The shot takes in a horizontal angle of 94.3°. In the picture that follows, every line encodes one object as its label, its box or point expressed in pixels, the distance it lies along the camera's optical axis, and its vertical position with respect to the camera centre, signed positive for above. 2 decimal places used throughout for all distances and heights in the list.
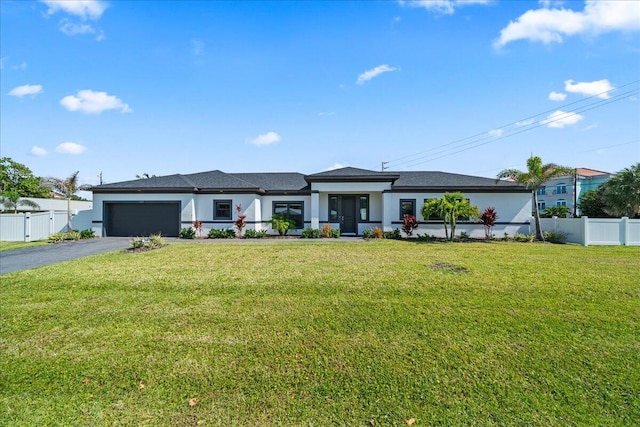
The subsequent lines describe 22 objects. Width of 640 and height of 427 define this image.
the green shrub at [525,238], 16.95 -1.56
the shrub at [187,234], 17.97 -1.14
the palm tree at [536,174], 16.78 +2.12
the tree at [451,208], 16.20 +0.20
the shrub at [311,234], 17.98 -1.23
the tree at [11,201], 26.74 +1.50
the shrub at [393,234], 17.95 -1.31
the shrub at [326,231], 18.09 -1.08
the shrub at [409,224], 17.83 -0.71
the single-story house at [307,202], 18.53 +0.75
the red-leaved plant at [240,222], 18.56 -0.47
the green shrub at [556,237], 16.56 -1.49
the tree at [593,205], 24.27 +0.44
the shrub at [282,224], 18.91 -0.64
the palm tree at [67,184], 19.18 +2.11
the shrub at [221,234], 18.53 -1.20
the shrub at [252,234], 18.38 -1.23
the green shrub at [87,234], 17.58 -1.04
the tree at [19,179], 40.91 +5.59
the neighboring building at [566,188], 46.56 +3.69
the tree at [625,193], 19.23 +1.10
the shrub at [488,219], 17.56 -0.45
